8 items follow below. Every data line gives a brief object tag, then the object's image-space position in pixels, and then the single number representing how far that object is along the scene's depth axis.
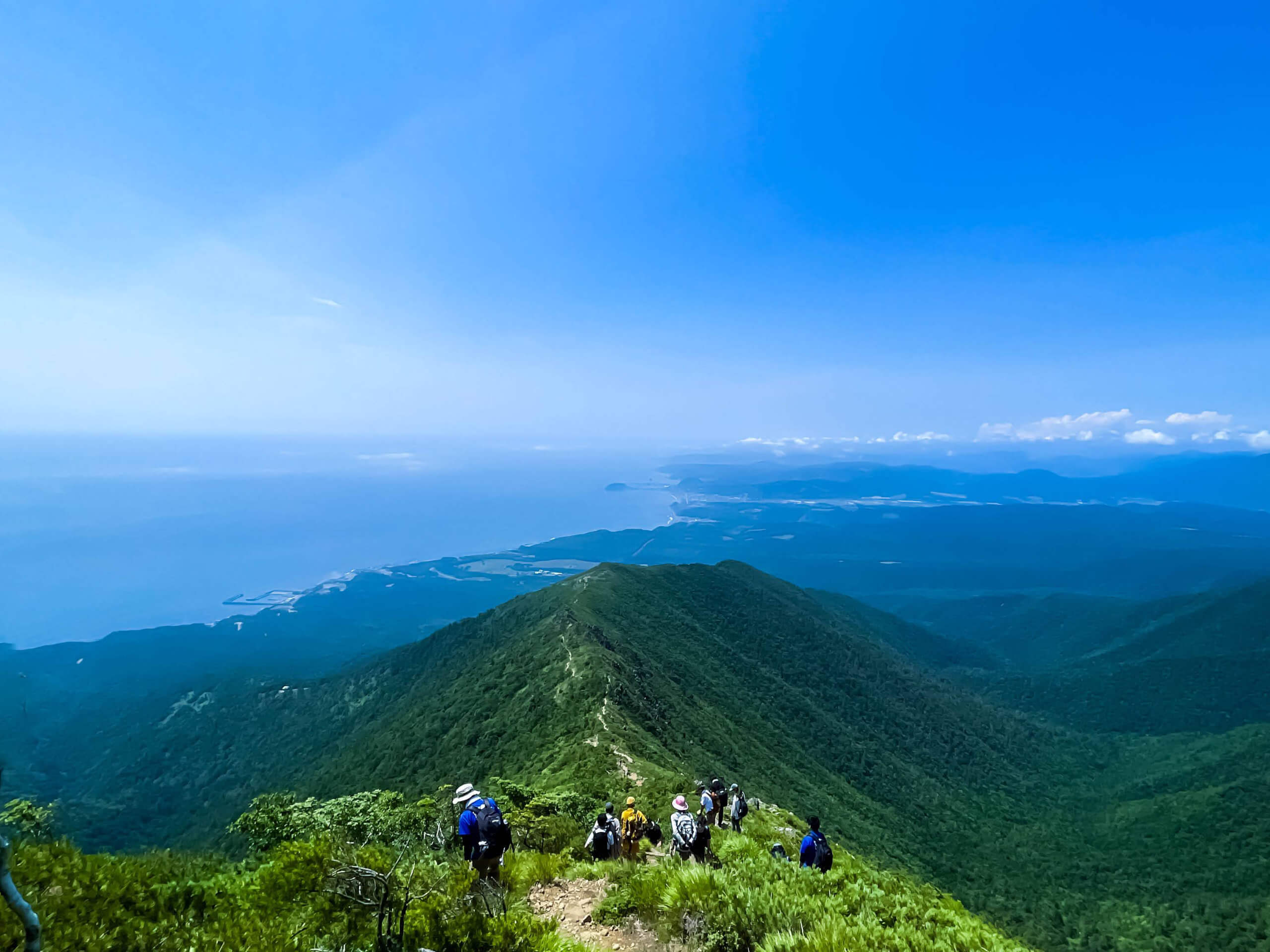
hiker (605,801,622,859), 13.38
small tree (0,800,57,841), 14.02
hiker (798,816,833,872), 11.22
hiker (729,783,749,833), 16.86
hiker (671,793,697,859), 11.80
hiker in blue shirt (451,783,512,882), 9.24
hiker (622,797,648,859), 13.36
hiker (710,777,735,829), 15.50
